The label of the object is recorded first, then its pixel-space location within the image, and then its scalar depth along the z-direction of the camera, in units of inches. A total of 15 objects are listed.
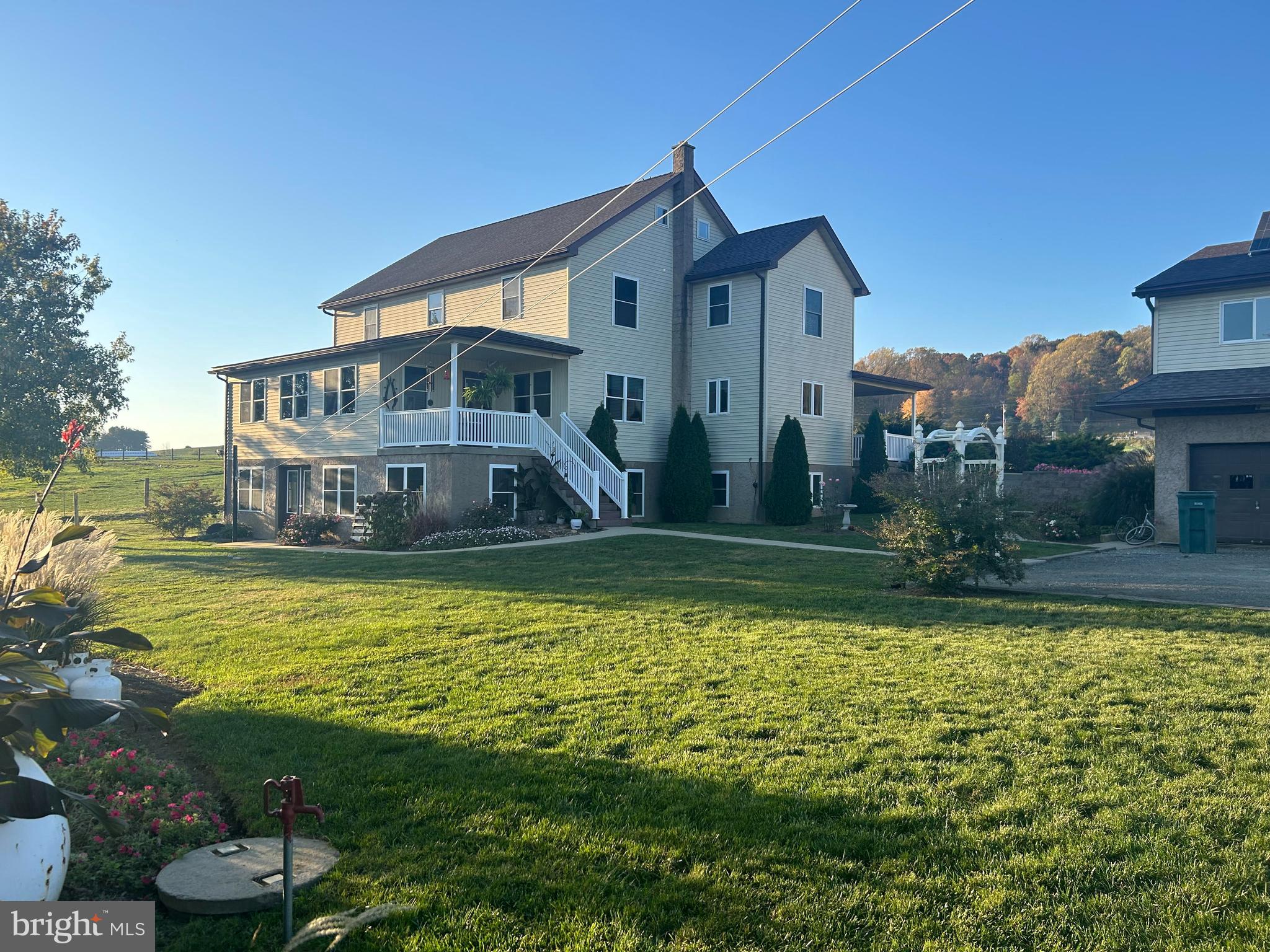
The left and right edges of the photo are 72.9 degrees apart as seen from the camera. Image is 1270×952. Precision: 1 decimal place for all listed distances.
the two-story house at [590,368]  886.4
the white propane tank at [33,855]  127.5
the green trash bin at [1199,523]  686.5
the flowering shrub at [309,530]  894.4
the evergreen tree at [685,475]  973.2
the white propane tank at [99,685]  241.4
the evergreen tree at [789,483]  954.7
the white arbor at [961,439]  1043.9
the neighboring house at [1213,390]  744.3
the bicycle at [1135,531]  803.4
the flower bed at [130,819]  154.9
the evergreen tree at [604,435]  919.0
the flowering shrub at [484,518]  794.8
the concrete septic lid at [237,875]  144.4
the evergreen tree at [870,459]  1062.4
